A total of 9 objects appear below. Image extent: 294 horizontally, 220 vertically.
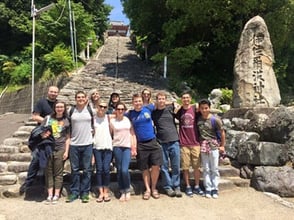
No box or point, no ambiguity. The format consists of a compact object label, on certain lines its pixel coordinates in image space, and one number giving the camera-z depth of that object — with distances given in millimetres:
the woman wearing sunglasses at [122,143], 3558
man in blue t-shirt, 3602
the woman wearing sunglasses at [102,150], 3536
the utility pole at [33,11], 9136
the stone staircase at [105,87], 4082
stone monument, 5696
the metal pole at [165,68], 10874
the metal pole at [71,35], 13181
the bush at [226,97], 8357
